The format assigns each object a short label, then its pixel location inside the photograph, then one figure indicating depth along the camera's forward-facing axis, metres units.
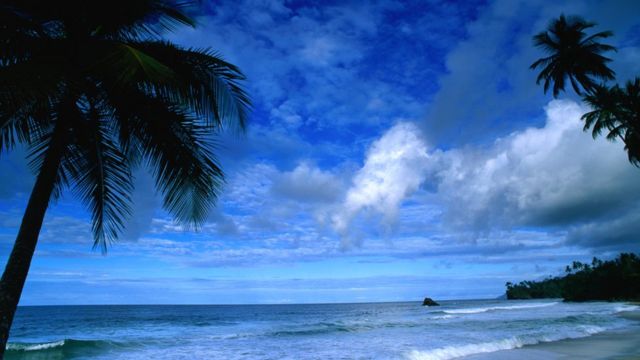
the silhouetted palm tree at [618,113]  17.98
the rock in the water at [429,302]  95.62
